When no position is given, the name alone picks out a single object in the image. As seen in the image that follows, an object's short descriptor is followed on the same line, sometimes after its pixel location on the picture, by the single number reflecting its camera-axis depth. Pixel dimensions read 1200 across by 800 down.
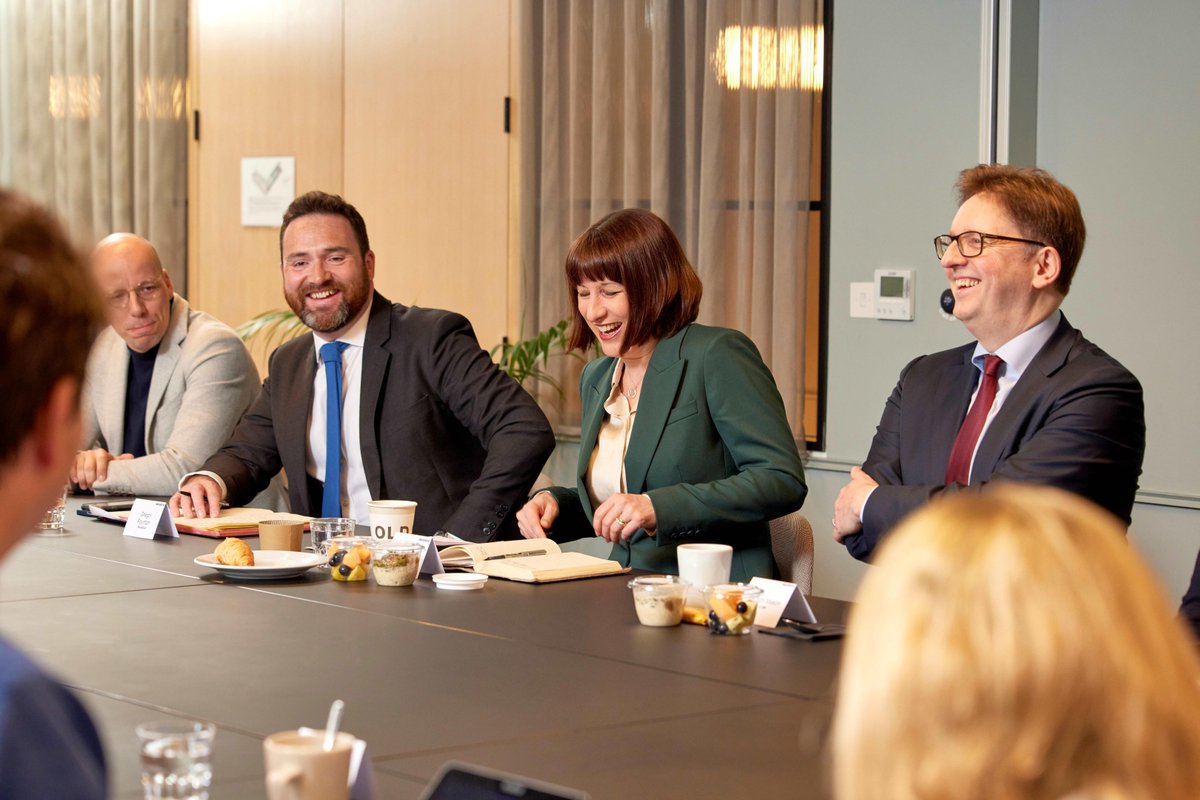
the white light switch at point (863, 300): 4.60
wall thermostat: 4.50
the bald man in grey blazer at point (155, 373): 4.28
